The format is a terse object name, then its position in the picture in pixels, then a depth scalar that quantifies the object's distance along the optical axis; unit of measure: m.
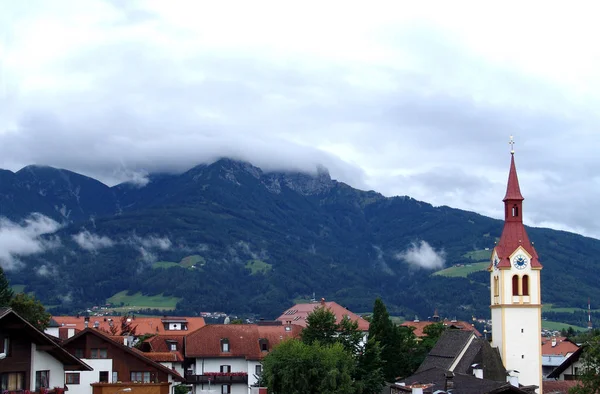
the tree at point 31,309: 103.69
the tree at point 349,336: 85.19
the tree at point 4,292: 102.34
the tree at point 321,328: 84.50
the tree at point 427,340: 112.14
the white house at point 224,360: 97.25
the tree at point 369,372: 80.12
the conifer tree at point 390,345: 103.25
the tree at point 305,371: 72.81
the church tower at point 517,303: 96.88
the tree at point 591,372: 58.25
